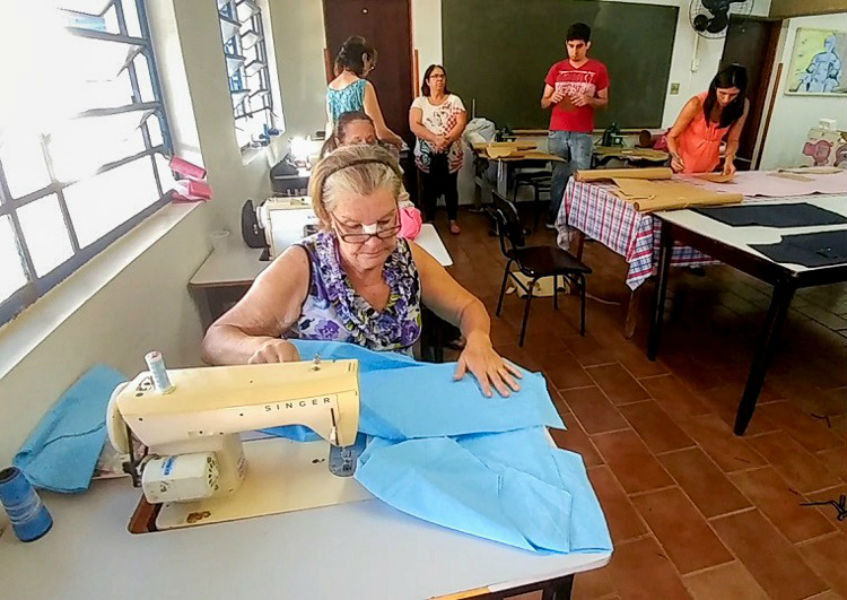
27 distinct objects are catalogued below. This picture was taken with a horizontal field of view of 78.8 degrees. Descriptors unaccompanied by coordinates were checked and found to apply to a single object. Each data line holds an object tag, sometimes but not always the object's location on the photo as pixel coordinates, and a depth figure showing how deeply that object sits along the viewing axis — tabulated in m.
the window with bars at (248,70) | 3.38
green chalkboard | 5.00
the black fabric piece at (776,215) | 2.30
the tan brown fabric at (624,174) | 2.92
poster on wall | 5.97
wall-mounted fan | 5.32
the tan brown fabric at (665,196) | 2.45
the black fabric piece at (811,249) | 1.86
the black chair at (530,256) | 2.74
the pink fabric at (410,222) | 2.18
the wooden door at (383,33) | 4.86
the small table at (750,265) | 1.83
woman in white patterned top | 4.47
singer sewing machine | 0.81
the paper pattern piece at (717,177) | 3.02
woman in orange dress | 2.88
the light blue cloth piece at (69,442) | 0.93
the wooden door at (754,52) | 5.76
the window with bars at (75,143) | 1.22
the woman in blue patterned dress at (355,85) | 3.09
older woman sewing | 1.16
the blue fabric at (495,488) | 0.79
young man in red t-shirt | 3.78
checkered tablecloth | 2.48
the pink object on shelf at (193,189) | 2.15
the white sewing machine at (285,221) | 1.94
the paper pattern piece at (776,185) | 2.84
